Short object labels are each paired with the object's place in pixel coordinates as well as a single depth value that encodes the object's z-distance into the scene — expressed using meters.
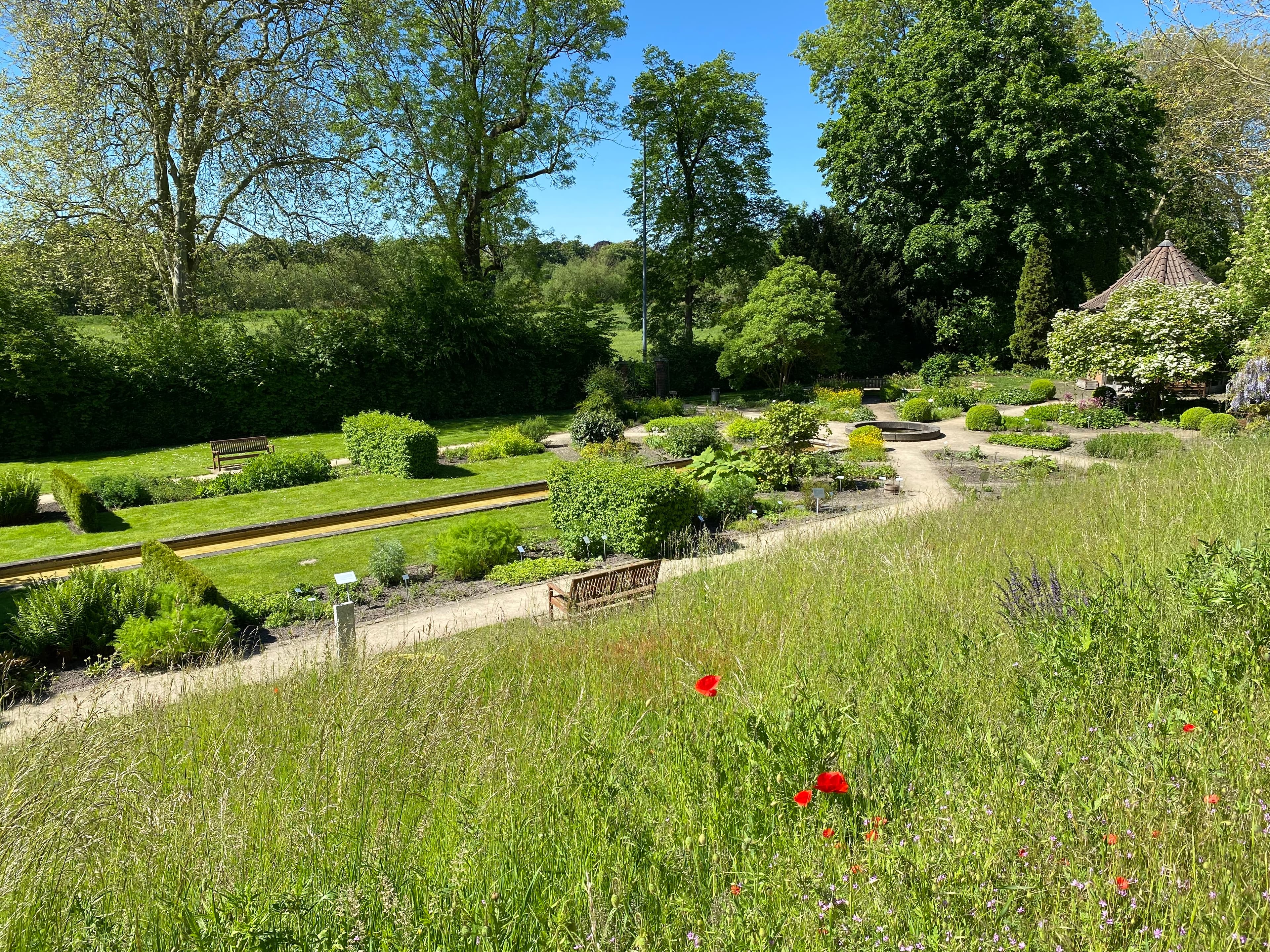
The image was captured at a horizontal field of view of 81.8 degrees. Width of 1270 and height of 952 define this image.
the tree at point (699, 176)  33.03
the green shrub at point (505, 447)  18.72
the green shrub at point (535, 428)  20.61
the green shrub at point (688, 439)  17.42
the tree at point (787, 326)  26.00
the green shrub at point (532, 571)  9.98
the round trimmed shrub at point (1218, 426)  16.78
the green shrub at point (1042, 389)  25.17
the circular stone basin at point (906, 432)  19.95
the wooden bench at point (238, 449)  17.72
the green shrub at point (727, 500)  12.61
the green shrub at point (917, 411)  22.23
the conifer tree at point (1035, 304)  29.00
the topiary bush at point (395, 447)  16.17
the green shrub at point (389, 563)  9.79
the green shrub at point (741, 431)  18.53
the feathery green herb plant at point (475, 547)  10.10
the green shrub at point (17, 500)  12.83
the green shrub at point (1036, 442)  17.70
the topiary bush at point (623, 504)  10.51
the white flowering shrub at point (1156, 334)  19.44
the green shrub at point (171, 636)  7.14
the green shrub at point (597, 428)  19.75
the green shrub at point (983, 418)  20.86
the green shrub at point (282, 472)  15.27
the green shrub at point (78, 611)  7.46
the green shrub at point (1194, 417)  18.48
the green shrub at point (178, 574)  7.99
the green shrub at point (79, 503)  12.06
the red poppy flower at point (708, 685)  2.70
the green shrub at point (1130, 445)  14.88
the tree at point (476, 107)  27.12
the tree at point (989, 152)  28.89
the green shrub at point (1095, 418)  20.02
